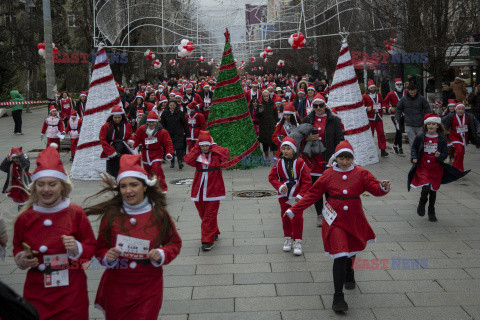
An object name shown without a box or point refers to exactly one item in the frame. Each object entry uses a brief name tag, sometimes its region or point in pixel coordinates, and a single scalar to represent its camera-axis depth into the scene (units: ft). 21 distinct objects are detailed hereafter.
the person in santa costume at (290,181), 23.84
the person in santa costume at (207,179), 25.52
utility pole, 67.26
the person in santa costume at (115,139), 35.96
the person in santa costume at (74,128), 51.65
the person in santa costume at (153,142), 35.78
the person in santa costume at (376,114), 50.93
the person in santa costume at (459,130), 38.09
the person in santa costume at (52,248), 12.54
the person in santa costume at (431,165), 28.84
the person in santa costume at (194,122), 50.62
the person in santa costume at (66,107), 69.46
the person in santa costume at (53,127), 51.50
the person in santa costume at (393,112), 51.52
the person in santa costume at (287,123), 33.77
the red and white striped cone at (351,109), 46.93
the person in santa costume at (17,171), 29.27
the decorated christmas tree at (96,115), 44.96
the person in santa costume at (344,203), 18.29
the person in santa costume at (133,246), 13.08
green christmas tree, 47.67
